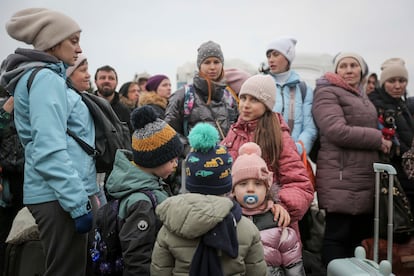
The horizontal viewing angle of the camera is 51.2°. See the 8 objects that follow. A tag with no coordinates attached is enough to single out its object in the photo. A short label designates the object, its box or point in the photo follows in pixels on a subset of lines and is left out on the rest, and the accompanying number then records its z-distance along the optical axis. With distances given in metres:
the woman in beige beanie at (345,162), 3.52
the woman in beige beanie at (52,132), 2.20
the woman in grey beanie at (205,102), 3.61
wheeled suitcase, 2.64
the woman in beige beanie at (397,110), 3.83
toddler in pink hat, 2.49
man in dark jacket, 4.70
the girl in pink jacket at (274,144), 2.72
